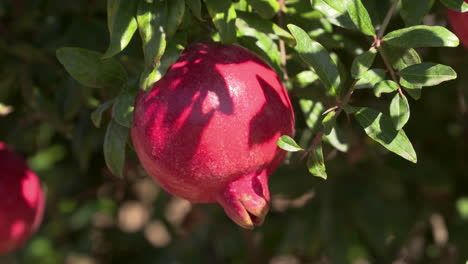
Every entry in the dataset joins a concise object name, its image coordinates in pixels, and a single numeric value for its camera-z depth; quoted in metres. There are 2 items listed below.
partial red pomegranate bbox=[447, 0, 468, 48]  1.02
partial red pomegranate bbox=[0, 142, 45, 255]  1.17
